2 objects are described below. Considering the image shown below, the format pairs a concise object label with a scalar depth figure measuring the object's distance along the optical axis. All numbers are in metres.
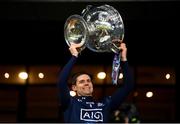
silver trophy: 9.11
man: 8.63
